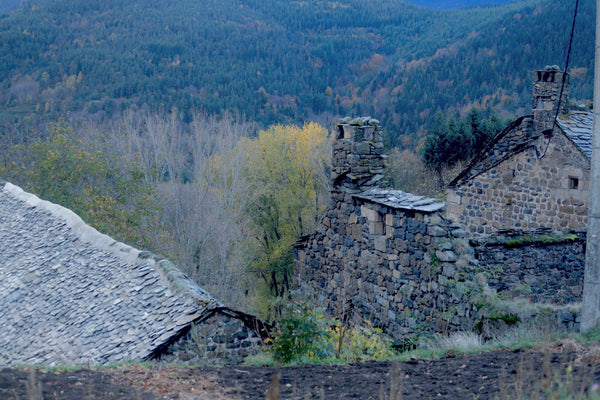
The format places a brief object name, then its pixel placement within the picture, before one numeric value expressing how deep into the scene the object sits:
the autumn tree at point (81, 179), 24.94
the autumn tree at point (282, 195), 32.44
